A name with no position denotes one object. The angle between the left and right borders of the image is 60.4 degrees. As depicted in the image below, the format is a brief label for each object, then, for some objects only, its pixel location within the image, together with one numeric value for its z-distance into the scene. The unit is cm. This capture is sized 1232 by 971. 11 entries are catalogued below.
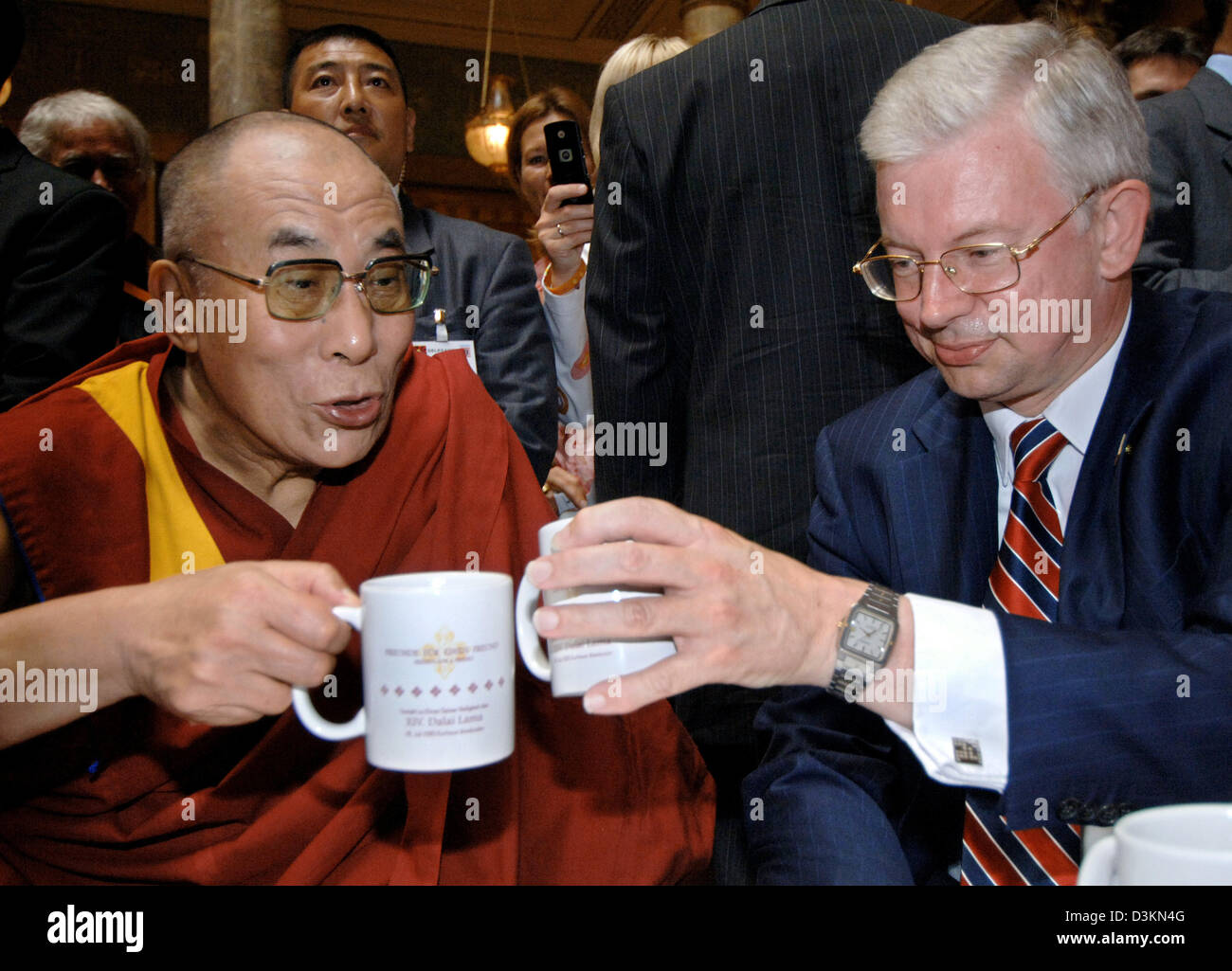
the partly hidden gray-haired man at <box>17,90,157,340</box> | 271
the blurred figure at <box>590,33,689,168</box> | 256
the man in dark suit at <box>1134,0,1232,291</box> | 218
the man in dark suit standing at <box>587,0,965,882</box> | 184
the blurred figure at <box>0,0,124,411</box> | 201
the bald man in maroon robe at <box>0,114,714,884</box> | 111
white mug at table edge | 59
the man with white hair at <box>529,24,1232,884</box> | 93
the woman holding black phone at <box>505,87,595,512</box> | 247
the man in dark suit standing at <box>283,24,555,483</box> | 233
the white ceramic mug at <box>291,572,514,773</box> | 82
